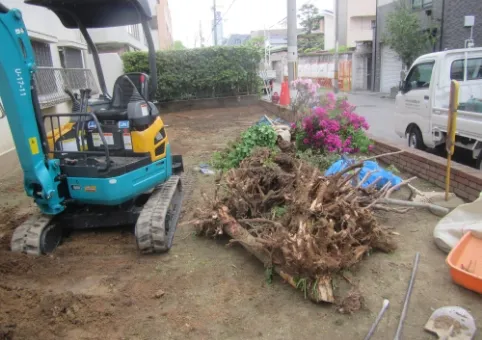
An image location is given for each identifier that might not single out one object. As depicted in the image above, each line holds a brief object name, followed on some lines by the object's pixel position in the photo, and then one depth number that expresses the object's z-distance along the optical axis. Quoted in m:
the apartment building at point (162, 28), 48.06
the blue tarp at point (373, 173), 5.33
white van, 6.41
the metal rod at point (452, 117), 4.67
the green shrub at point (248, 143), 7.28
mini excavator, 3.98
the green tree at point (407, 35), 19.27
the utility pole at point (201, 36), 68.90
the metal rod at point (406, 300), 2.94
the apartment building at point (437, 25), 17.22
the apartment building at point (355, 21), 38.72
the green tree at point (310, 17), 54.22
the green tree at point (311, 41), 51.34
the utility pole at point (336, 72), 25.48
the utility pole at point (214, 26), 35.16
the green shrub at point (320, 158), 6.50
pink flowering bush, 6.97
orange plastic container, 3.33
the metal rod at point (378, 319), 2.92
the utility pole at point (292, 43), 13.17
